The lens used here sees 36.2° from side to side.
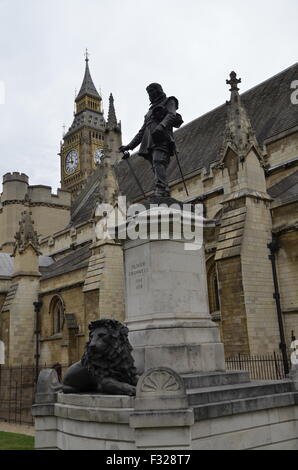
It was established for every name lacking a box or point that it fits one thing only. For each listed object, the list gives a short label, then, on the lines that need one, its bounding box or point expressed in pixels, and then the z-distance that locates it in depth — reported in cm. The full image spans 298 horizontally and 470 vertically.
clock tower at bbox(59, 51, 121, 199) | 7675
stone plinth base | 487
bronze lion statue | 585
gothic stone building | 1409
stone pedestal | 653
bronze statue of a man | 773
